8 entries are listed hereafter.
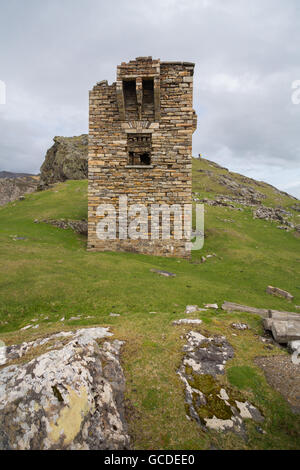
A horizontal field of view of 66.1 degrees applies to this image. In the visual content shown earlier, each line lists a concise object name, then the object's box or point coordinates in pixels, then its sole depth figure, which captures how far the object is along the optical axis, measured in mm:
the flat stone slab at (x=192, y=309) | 7366
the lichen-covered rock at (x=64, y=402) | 2574
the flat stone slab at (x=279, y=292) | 10117
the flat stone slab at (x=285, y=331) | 5188
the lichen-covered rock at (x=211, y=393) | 3221
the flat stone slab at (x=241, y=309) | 7363
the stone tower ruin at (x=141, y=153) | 14383
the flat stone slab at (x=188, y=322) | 6080
